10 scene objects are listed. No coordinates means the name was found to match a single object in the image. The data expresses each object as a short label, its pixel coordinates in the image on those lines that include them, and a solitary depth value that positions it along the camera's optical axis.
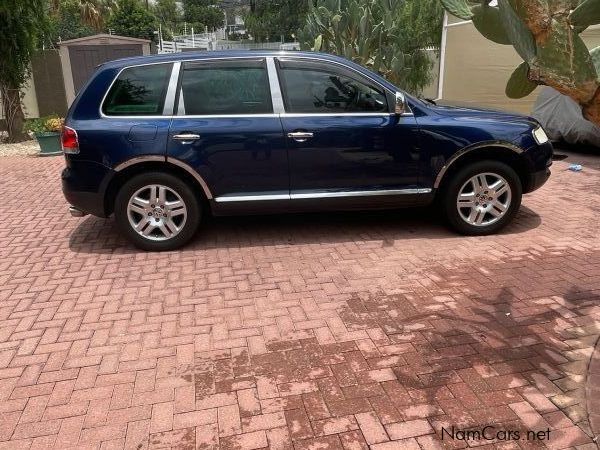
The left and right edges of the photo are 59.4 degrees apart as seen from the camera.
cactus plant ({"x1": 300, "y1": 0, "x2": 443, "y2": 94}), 11.62
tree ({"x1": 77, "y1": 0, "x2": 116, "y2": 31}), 28.48
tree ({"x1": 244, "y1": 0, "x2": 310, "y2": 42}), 40.06
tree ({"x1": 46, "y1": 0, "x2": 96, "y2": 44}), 38.12
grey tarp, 9.14
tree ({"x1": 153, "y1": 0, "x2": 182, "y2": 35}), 55.88
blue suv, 4.82
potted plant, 10.47
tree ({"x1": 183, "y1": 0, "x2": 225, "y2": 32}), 59.81
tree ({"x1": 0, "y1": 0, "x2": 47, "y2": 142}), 10.75
